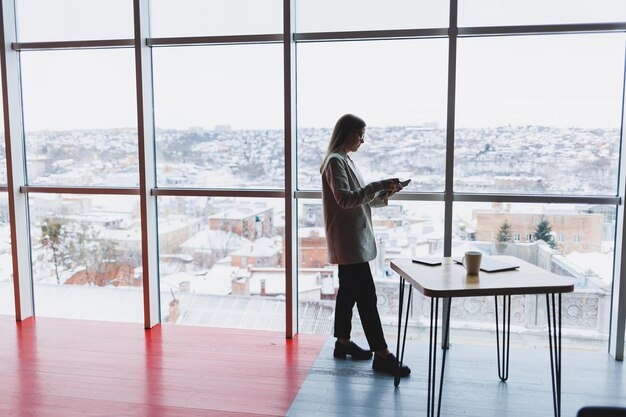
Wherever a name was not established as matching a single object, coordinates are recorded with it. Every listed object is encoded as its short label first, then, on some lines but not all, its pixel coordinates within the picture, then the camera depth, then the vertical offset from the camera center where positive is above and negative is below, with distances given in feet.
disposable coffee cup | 7.72 -1.52
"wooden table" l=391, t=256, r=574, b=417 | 6.96 -1.73
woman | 9.71 -1.41
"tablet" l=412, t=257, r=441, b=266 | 8.68 -1.73
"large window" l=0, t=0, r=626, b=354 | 10.63 +0.25
